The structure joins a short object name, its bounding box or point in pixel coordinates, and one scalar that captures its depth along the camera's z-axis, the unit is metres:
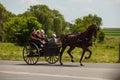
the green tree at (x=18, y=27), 72.75
